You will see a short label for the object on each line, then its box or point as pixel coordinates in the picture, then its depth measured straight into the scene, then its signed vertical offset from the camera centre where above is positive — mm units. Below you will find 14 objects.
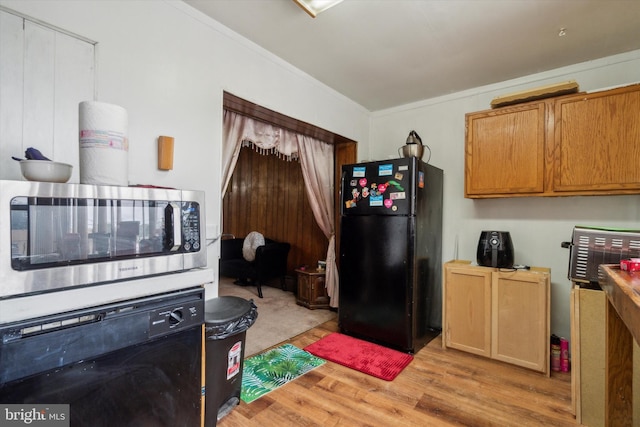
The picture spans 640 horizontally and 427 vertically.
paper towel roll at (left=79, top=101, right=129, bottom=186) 1037 +242
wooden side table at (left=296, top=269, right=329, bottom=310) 3715 -987
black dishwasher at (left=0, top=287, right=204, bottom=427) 817 -486
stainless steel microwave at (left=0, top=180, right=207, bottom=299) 808 -74
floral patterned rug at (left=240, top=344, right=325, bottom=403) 1982 -1187
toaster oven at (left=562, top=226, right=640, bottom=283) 1732 -206
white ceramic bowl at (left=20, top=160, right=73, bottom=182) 942 +134
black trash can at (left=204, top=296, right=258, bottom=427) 1523 -763
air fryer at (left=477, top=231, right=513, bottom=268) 2451 -300
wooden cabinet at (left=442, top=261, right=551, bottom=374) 2250 -811
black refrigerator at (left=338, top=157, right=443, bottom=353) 2504 -358
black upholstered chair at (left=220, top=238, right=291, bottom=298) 4336 -789
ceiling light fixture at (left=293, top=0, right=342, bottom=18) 1655 +1196
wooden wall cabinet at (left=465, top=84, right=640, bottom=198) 2035 +524
